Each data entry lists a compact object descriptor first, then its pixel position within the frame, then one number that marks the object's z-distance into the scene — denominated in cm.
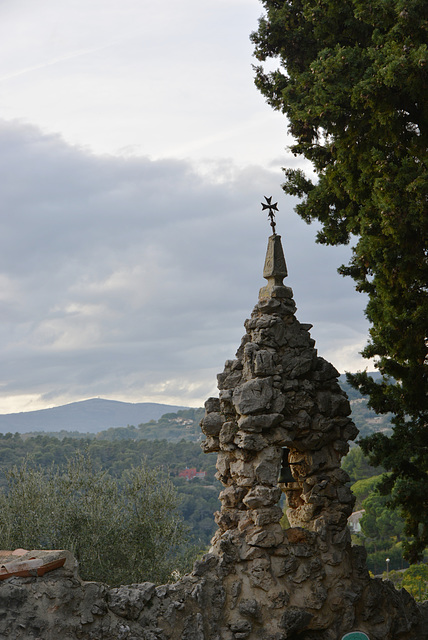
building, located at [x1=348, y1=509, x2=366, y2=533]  11104
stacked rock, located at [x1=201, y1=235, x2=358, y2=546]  1560
